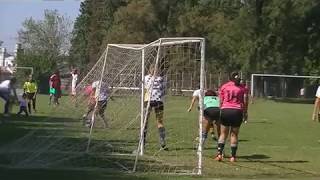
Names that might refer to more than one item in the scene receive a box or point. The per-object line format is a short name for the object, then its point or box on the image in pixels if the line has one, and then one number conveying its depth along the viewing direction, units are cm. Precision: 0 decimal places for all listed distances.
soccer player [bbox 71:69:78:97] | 2907
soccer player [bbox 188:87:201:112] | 1648
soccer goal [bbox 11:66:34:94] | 5763
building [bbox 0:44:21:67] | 6822
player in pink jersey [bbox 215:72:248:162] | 1398
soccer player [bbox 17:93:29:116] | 2606
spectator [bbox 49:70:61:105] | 3028
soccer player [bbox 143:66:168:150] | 1400
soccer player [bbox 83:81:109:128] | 1554
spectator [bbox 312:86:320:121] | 2670
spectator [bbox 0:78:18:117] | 2398
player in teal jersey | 1593
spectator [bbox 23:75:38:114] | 2842
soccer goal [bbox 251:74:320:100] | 5716
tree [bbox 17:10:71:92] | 10121
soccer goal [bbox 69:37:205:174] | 1313
